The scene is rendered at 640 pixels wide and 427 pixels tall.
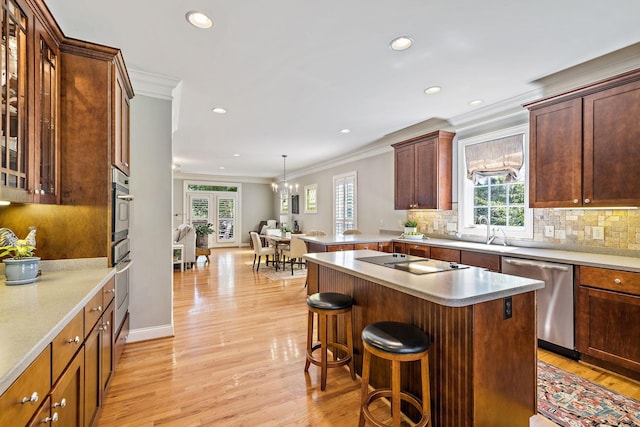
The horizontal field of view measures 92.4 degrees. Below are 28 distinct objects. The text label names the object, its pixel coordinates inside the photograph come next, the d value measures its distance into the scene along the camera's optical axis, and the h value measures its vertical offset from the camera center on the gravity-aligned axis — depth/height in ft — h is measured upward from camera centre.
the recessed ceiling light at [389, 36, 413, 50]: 7.77 +4.42
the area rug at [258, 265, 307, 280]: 19.38 -4.01
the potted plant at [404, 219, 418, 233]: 15.53 -0.68
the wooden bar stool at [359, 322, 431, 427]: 5.10 -2.34
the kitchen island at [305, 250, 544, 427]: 4.97 -2.18
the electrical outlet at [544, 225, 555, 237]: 11.01 -0.61
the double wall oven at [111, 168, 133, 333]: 7.39 -0.72
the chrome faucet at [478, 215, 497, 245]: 12.66 -0.84
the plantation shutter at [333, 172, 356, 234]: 22.18 +0.86
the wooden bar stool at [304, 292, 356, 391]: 7.23 -2.74
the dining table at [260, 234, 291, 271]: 20.81 -2.03
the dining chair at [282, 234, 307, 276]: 19.16 -2.17
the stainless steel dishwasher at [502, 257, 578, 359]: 8.72 -2.67
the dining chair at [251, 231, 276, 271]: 21.09 -2.51
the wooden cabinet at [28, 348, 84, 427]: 3.51 -2.41
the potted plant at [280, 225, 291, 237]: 22.36 -1.49
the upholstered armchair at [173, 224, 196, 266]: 21.86 -1.99
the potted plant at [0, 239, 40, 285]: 5.55 -0.96
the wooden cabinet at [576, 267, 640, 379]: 7.57 -2.70
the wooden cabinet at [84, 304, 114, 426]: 5.11 -2.85
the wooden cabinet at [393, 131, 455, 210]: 14.32 +2.07
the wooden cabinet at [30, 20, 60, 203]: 5.74 +1.86
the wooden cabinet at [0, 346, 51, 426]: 2.73 -1.79
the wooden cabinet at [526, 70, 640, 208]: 8.25 +2.02
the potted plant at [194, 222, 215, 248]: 25.05 -1.90
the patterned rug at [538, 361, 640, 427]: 6.29 -4.21
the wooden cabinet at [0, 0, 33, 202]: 4.77 +1.87
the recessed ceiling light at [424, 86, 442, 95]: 10.79 +4.45
